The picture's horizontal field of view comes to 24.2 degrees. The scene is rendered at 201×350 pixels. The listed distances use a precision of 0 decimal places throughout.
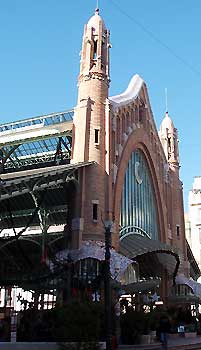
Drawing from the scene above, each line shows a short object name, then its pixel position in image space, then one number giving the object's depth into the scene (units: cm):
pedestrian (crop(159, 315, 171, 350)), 2084
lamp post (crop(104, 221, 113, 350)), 1734
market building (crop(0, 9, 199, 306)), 3203
